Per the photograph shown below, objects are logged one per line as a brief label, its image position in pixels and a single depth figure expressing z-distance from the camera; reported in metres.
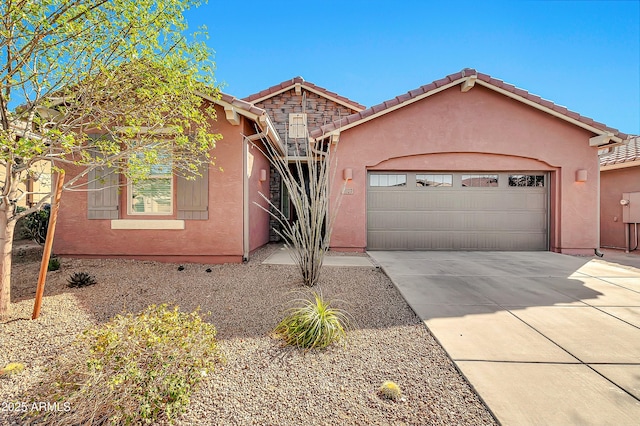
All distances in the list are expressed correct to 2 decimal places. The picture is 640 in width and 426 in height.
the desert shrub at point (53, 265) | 4.92
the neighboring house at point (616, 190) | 7.97
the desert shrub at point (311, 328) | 2.49
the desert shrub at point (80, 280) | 4.09
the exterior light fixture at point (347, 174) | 7.06
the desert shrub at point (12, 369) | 2.07
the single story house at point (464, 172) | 7.09
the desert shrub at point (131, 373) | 1.64
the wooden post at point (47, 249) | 3.03
